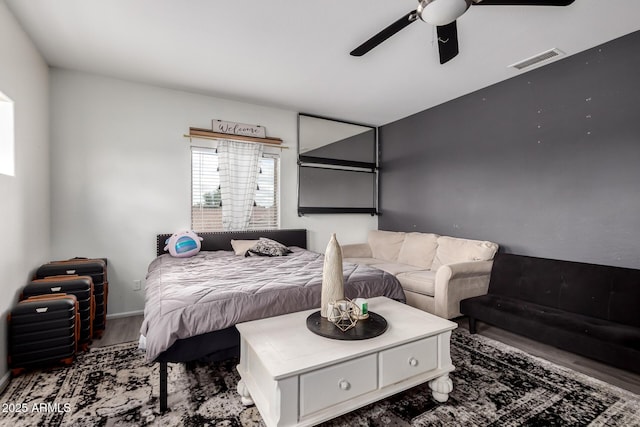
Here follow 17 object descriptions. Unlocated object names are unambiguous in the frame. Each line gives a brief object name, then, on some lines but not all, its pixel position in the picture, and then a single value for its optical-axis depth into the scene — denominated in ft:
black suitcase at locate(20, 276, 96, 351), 8.02
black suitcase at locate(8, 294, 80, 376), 6.93
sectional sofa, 10.12
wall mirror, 15.16
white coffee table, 4.56
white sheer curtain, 13.02
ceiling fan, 5.29
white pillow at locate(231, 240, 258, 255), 11.79
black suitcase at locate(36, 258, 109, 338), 9.10
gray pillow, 11.61
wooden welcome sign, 12.96
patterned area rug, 5.54
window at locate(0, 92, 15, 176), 7.45
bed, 5.83
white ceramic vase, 6.19
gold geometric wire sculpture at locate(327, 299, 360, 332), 5.87
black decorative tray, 5.38
